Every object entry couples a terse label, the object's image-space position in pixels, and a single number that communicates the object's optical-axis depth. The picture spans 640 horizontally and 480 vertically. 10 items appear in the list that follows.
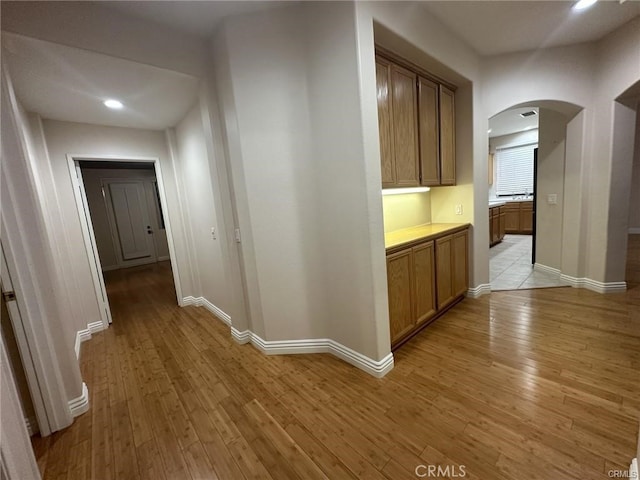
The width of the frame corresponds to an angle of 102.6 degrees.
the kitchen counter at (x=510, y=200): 5.84
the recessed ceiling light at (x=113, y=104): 2.55
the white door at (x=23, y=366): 1.57
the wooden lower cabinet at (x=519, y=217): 6.58
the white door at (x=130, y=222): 6.70
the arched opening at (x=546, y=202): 3.21
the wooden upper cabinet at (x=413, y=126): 2.19
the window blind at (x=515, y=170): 6.96
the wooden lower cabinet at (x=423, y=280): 2.18
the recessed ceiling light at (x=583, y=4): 2.20
